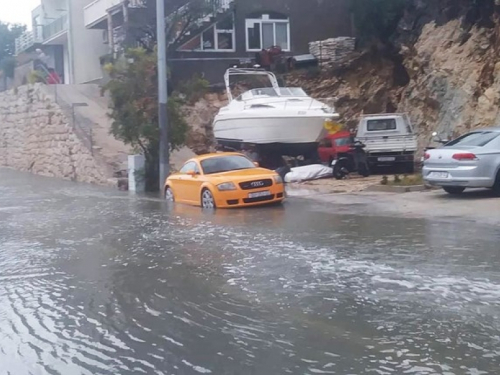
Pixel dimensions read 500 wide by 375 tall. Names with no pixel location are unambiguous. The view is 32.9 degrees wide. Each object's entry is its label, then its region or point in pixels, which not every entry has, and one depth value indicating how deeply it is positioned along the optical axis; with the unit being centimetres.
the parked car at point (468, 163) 1828
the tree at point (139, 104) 2555
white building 4478
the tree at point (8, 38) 6106
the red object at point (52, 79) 4080
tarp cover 2548
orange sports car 1928
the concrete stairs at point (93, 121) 3077
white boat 2625
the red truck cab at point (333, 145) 2647
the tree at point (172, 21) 3362
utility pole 2425
